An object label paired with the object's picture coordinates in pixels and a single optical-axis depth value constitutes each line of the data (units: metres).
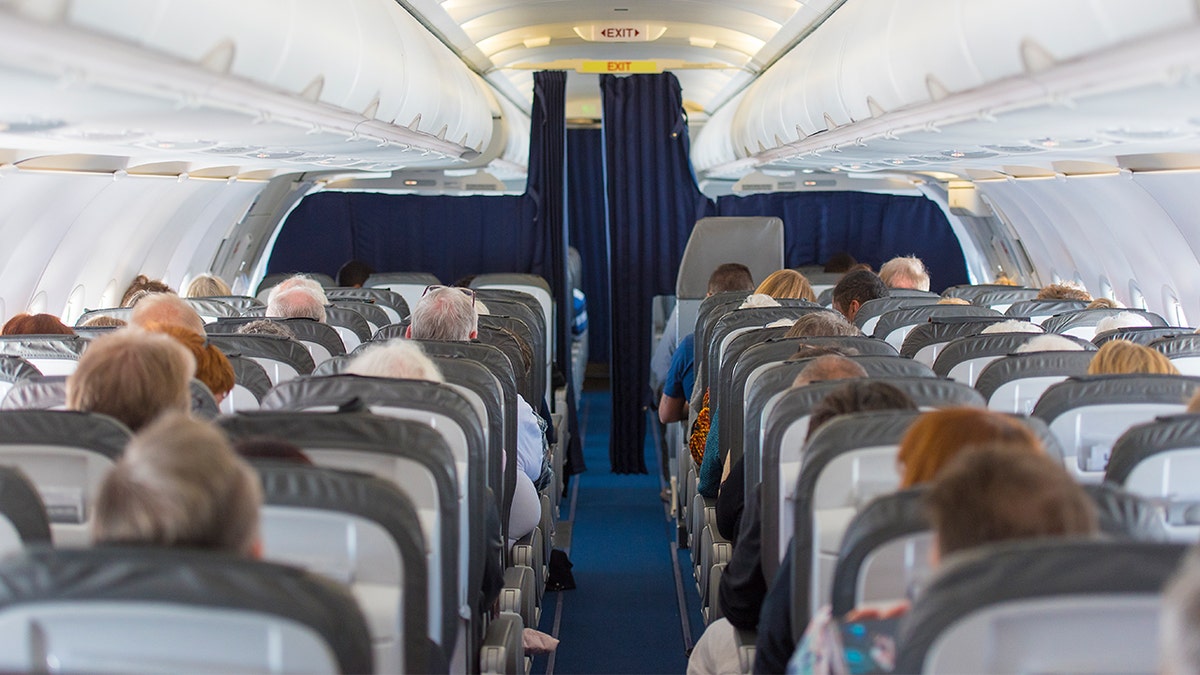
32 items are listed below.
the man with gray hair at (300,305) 6.71
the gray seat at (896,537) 2.41
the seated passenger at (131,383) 3.39
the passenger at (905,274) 9.34
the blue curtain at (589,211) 16.55
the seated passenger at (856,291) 7.58
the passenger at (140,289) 8.41
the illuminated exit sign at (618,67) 12.01
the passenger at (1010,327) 5.61
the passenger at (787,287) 8.10
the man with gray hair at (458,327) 5.75
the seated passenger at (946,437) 2.66
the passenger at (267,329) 5.87
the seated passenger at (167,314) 5.17
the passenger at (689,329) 8.27
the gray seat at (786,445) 3.60
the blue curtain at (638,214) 10.56
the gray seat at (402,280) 11.73
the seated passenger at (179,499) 2.06
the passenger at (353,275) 12.48
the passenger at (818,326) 5.65
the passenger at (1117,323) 6.07
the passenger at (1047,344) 4.87
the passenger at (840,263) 12.84
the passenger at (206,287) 9.67
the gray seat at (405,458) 3.11
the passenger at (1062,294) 8.07
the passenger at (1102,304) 7.13
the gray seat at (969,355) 5.04
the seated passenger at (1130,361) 4.21
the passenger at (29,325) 6.11
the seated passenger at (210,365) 4.45
